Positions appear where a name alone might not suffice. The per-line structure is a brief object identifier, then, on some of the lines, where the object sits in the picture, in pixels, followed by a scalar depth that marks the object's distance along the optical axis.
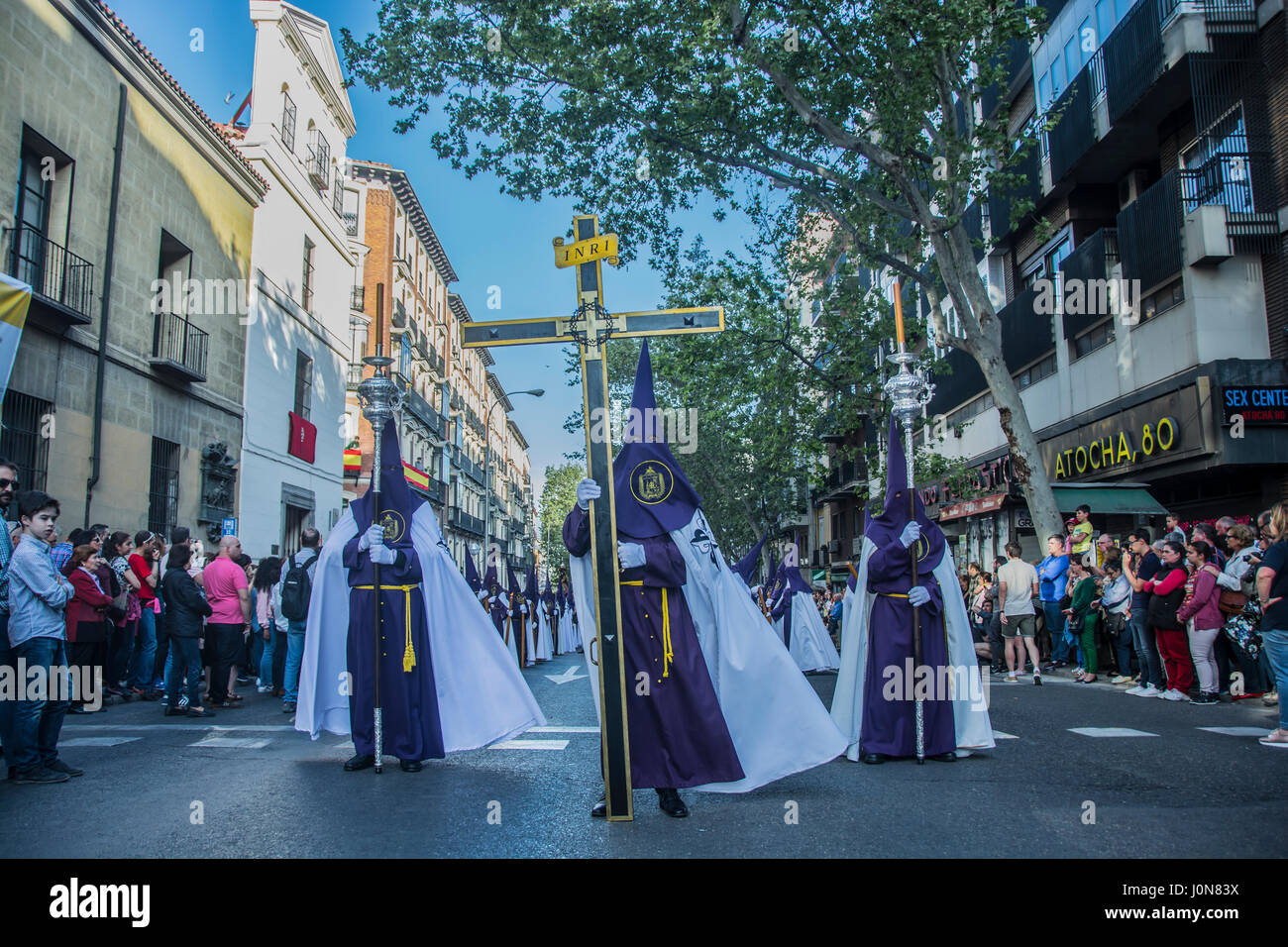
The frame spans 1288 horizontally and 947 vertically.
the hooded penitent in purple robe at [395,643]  7.01
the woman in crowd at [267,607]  12.62
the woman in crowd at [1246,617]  9.96
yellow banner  7.81
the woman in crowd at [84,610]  9.11
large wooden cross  5.13
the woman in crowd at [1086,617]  13.26
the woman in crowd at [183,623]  9.70
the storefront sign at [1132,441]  16.77
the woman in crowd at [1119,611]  12.62
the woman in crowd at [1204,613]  10.07
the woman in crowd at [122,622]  11.01
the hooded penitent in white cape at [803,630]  16.12
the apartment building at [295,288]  22.03
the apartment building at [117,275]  13.84
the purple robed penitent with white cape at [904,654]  7.14
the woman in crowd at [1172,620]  10.62
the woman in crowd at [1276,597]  7.34
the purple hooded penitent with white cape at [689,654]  5.49
